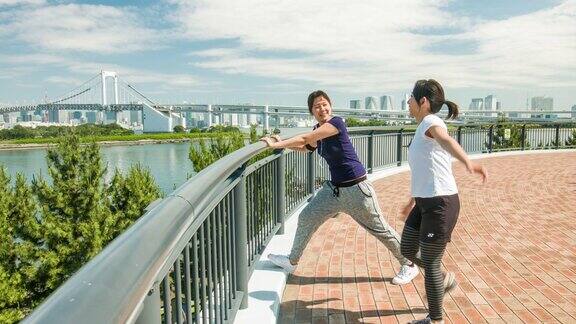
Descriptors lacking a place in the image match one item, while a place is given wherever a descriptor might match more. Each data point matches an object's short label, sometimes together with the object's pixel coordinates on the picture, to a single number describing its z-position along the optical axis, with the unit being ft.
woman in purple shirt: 11.17
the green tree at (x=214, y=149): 76.43
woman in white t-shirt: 8.69
